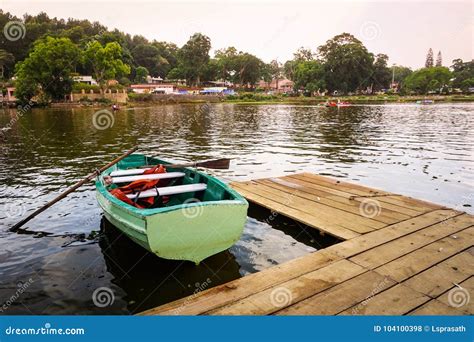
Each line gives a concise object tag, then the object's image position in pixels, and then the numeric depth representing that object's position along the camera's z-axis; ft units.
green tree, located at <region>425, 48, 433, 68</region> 499.10
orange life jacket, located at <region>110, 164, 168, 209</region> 23.97
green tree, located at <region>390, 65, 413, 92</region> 474.25
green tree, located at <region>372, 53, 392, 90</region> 363.35
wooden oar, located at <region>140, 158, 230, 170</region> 27.25
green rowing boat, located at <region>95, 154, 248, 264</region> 17.78
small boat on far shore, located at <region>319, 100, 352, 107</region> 214.28
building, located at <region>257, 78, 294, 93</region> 470.31
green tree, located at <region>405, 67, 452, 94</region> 345.10
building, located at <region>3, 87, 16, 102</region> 252.01
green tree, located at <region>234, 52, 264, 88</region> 392.27
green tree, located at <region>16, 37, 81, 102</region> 219.61
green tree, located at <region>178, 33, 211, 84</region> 363.35
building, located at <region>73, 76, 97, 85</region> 290.76
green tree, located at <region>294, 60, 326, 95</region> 338.13
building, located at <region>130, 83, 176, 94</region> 309.69
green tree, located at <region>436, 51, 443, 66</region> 497.05
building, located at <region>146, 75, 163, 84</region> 392.06
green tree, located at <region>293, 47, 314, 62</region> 430.00
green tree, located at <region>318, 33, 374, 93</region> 328.08
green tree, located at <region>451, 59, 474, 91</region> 342.23
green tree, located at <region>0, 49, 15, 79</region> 268.43
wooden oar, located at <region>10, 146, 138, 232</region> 27.14
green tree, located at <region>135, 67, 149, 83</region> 361.92
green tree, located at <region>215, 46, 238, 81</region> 392.98
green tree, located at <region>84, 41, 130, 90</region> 231.91
